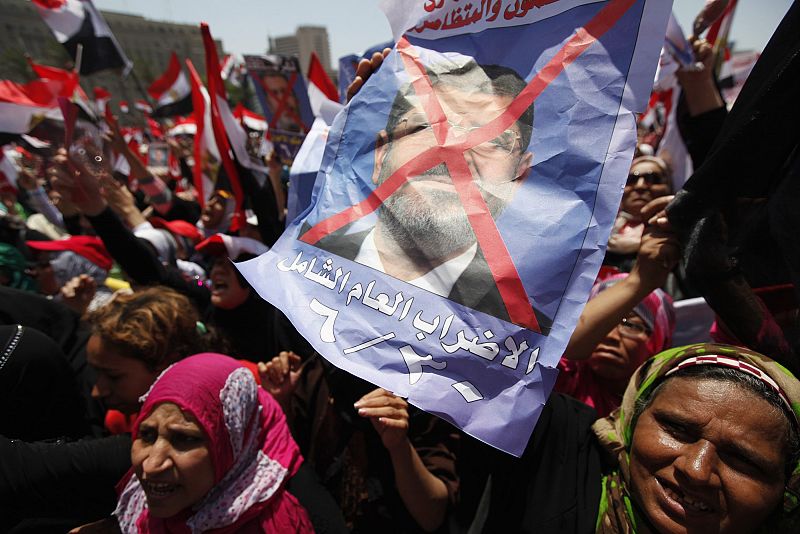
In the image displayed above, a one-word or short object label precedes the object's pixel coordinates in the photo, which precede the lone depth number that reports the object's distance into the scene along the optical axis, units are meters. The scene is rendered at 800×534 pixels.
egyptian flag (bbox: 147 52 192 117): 7.42
